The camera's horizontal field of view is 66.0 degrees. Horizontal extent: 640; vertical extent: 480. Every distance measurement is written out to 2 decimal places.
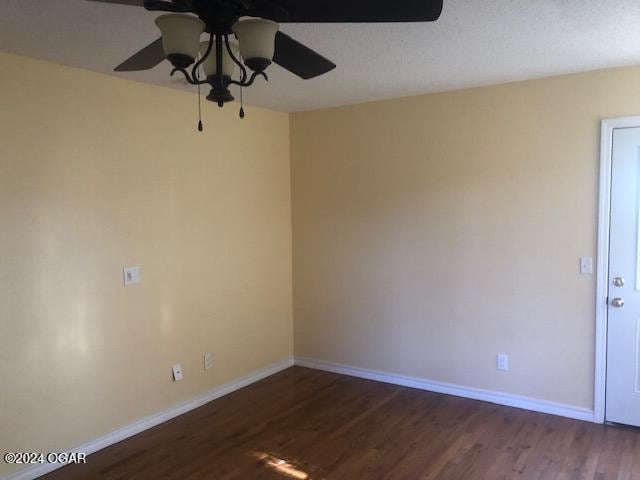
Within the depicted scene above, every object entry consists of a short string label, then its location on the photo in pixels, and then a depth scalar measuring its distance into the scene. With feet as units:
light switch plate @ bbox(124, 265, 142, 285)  10.76
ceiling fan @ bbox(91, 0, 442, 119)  4.78
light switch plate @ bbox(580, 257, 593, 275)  10.92
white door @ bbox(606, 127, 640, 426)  10.43
